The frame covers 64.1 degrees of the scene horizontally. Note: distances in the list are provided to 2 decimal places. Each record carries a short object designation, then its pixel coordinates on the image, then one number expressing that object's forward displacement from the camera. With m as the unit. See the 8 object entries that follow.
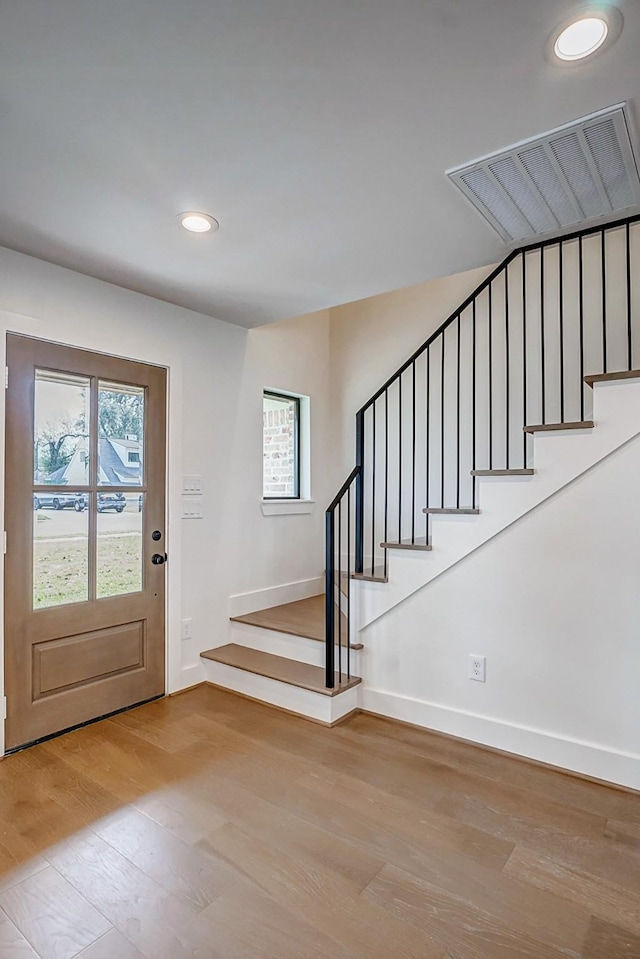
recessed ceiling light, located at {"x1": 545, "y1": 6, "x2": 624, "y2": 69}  1.27
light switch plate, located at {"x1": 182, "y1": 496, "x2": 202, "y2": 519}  3.40
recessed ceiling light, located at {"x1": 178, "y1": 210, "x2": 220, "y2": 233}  2.20
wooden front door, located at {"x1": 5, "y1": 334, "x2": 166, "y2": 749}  2.58
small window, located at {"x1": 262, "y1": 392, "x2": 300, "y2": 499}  4.35
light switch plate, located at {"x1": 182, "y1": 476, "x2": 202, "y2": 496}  3.40
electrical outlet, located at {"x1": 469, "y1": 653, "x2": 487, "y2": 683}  2.62
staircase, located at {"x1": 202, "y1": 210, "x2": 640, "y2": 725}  2.44
